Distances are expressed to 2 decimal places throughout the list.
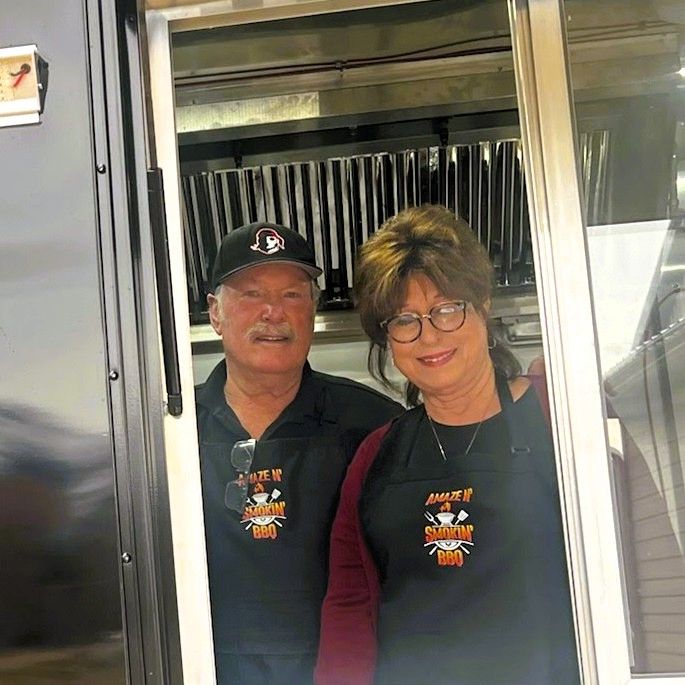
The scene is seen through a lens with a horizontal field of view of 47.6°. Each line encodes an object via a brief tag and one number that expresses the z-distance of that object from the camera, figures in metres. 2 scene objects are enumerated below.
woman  2.36
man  2.61
